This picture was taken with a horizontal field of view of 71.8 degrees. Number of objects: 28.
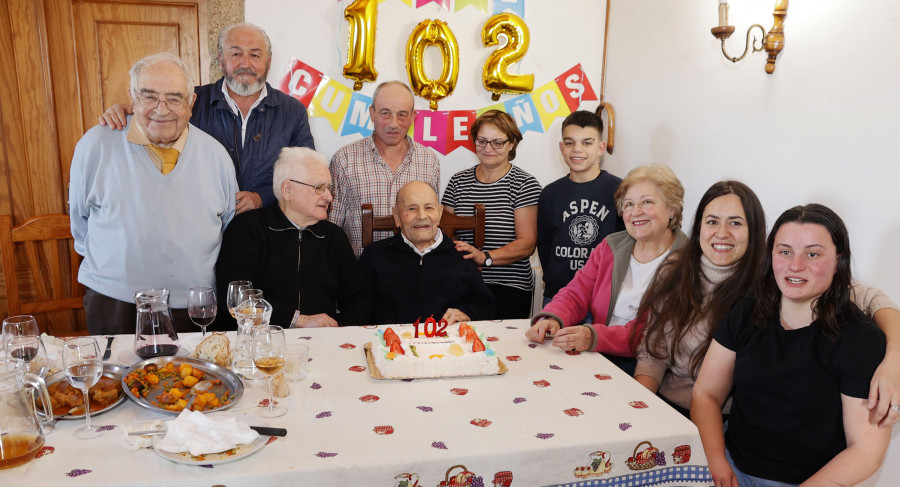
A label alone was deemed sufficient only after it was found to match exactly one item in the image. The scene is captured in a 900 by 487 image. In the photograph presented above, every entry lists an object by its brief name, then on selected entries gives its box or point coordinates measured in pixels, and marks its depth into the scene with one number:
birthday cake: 1.73
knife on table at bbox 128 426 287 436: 1.36
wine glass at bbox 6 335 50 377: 1.56
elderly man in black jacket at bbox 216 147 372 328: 2.54
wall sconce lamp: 2.59
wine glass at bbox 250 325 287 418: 1.46
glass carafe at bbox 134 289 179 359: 1.70
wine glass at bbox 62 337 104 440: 1.34
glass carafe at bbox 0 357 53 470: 1.22
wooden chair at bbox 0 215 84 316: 2.94
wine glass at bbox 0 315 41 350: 1.58
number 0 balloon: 3.84
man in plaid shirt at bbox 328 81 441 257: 3.17
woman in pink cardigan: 2.22
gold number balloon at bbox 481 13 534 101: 3.94
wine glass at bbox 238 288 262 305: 1.93
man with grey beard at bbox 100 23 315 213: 3.04
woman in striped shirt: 3.25
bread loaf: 1.74
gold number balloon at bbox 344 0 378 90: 3.70
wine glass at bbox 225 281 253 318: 1.95
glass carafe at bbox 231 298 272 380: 1.71
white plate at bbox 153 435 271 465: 1.24
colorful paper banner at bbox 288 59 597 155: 3.81
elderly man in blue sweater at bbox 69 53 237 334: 2.36
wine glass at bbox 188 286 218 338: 1.84
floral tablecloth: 1.25
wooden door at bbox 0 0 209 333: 3.43
